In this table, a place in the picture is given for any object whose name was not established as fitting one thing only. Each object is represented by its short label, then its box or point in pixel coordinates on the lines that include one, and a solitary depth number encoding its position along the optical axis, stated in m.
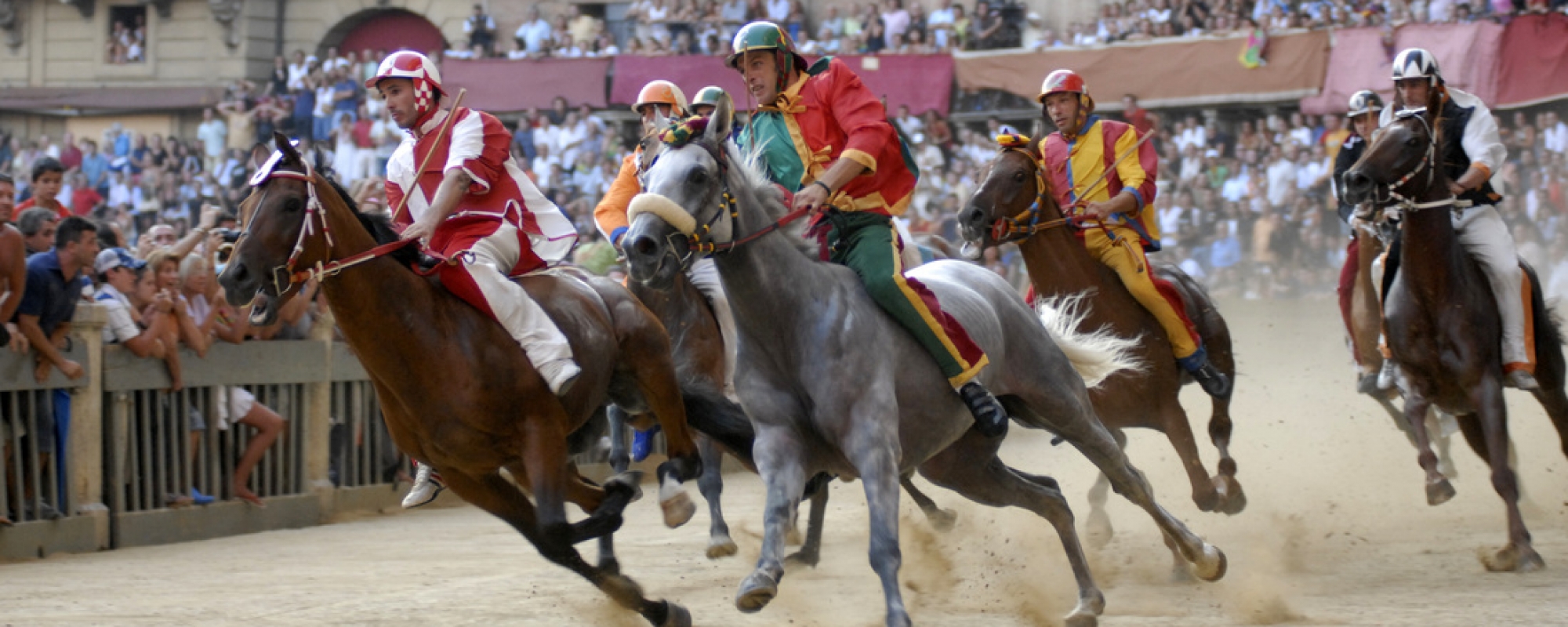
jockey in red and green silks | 12.56
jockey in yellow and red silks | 17.94
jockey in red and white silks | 13.66
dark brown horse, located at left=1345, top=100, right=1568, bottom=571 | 16.59
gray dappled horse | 11.23
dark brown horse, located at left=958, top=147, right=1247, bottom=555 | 16.94
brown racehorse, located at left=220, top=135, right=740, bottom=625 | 12.56
